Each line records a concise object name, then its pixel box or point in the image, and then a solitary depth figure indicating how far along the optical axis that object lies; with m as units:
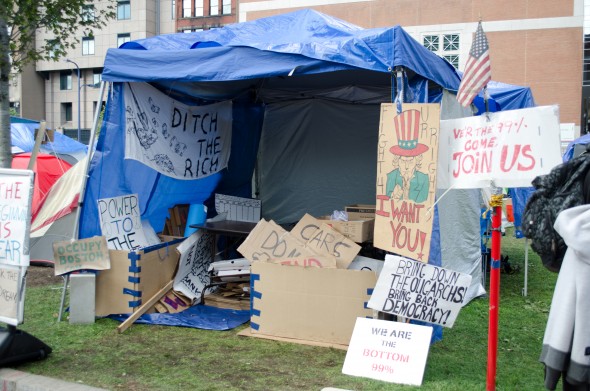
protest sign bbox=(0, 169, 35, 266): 4.52
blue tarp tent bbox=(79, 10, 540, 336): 5.18
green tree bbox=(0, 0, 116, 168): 6.01
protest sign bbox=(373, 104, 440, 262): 4.42
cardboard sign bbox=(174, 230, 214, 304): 6.54
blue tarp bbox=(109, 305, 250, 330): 5.81
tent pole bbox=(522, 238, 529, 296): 7.50
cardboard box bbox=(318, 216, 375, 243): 5.96
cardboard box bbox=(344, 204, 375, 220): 6.81
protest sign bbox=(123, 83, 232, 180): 6.37
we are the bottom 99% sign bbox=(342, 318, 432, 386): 4.18
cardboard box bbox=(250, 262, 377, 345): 5.10
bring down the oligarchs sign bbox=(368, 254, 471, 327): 4.49
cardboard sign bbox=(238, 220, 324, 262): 5.56
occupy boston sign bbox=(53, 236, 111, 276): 5.76
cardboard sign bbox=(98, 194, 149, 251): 6.15
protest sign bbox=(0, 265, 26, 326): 4.45
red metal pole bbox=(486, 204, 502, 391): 3.62
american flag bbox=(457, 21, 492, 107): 3.78
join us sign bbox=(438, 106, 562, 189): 3.47
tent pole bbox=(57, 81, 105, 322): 5.95
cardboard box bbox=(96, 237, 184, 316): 5.86
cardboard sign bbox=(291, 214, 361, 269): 5.49
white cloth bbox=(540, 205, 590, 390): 2.46
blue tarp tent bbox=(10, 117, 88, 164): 10.88
